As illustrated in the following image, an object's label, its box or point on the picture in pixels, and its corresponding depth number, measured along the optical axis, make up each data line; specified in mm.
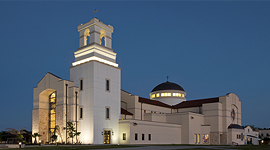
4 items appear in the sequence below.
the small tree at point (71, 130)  47125
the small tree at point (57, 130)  49931
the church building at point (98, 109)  49250
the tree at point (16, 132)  44950
